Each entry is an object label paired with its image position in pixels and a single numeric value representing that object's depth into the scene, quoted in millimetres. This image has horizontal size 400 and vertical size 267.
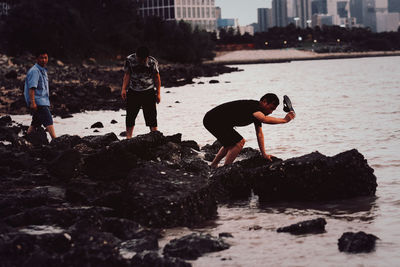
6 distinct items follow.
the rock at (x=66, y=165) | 9805
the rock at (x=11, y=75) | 37081
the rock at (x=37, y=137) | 13625
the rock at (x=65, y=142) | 12402
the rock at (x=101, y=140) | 12961
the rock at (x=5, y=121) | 18000
